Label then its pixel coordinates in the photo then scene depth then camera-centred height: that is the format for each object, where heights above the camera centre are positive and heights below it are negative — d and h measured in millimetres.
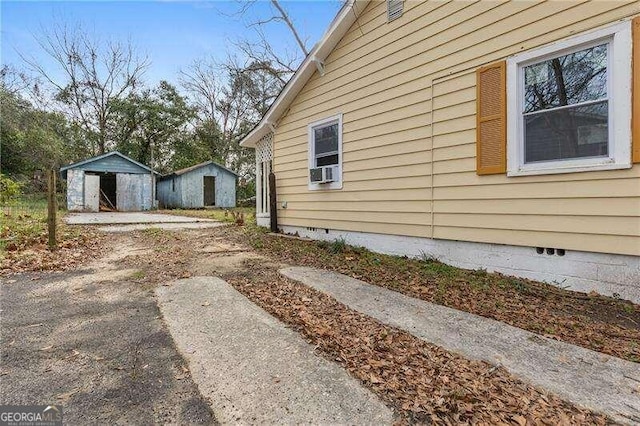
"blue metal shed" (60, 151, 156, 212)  17734 +1367
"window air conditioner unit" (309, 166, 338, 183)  6664 +651
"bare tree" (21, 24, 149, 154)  23844 +9731
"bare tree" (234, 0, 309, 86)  13336 +6854
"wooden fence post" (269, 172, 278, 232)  8180 +95
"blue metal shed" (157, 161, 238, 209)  21156 +1327
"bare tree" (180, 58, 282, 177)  26328 +7626
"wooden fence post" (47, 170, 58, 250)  5480 -42
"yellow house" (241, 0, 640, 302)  3348 +906
